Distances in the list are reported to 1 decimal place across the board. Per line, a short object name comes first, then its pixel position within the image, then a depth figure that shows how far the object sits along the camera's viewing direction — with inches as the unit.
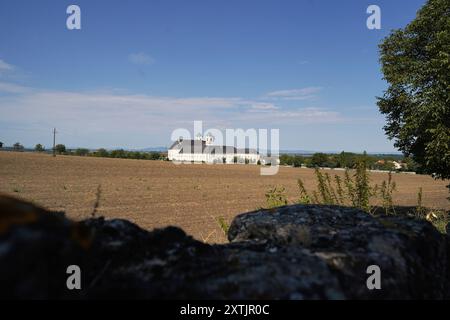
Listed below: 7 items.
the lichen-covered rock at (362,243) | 85.7
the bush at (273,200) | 264.9
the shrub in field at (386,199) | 245.8
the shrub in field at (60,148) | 4296.3
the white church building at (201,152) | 5846.5
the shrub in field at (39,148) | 4277.1
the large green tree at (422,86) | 525.7
